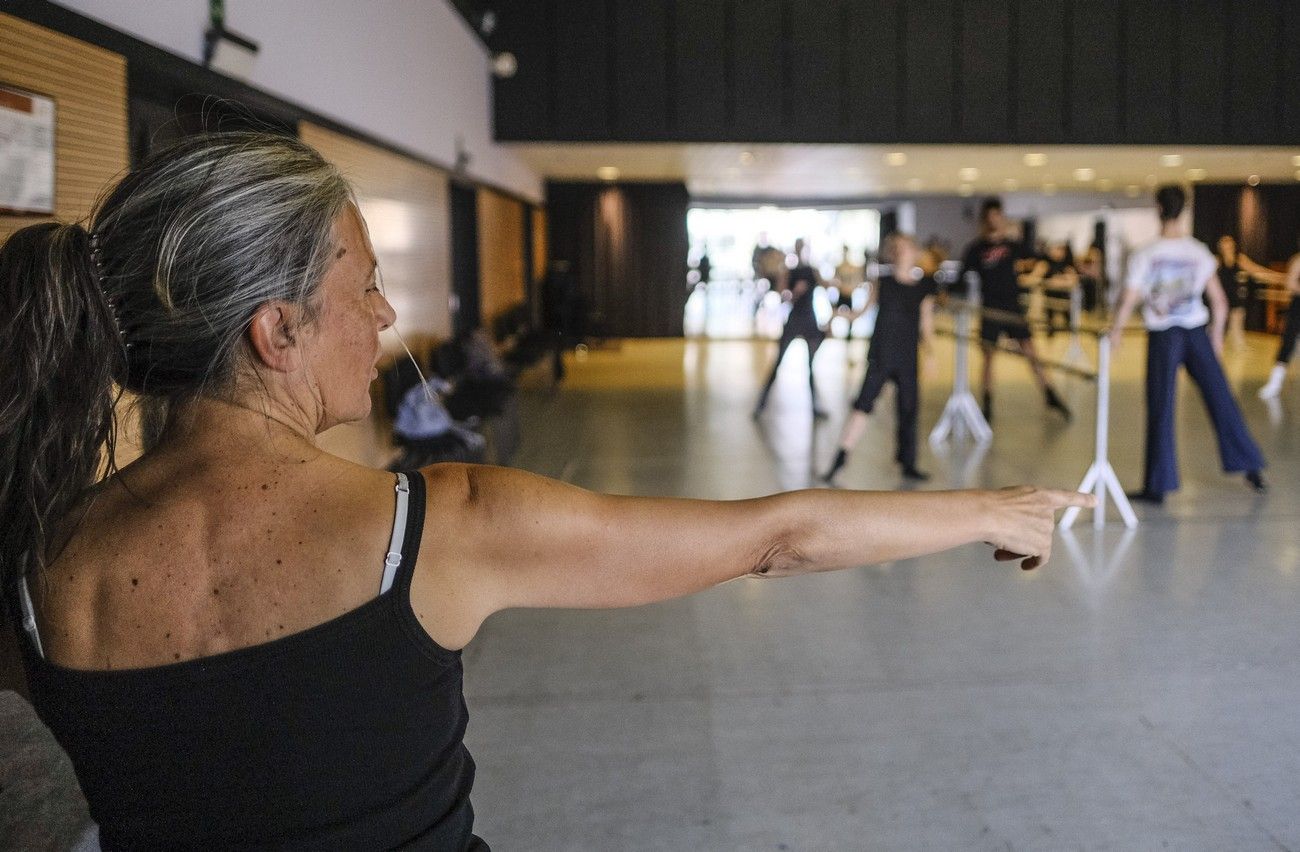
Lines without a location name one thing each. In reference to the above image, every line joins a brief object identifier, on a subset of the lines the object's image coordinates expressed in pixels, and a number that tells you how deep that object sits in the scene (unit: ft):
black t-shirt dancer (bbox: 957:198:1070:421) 33.06
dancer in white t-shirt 21.24
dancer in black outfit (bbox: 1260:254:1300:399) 35.96
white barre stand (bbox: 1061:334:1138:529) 20.51
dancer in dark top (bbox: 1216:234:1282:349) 52.26
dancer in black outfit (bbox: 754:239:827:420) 33.04
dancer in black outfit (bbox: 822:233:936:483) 24.32
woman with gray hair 3.47
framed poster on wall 9.95
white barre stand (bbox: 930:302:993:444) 30.07
